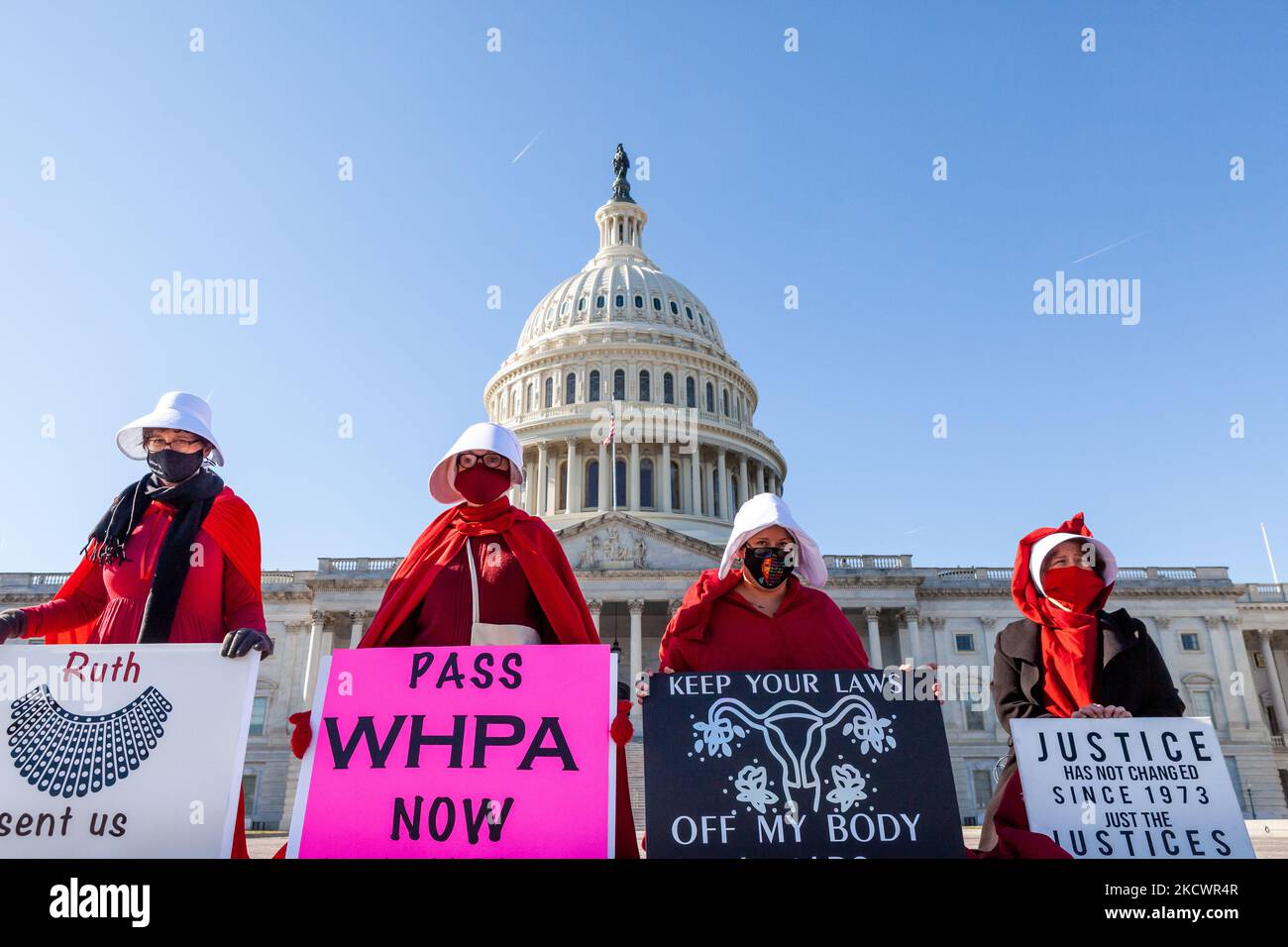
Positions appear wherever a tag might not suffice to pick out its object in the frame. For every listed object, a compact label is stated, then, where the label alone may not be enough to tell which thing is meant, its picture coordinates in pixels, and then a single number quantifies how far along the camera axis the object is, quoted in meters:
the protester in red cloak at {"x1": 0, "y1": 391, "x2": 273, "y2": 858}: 5.95
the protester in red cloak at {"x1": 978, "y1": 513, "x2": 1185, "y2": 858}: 6.10
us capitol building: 47.44
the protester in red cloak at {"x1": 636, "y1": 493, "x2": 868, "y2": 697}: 5.91
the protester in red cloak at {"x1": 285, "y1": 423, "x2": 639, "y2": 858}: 5.75
